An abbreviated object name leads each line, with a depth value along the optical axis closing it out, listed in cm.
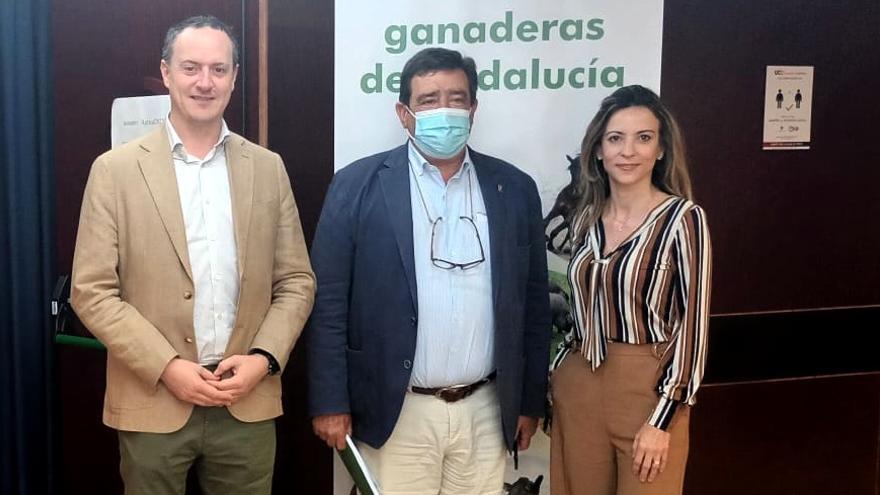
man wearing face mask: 223
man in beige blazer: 198
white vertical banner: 273
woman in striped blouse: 216
